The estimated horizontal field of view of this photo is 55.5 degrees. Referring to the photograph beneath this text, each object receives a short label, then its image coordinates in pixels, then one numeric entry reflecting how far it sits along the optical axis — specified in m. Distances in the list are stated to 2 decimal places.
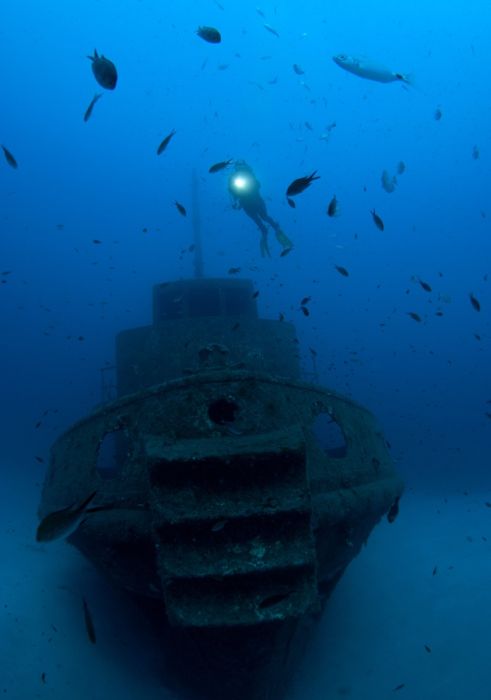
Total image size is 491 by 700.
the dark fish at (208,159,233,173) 6.94
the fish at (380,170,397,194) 8.68
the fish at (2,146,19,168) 5.65
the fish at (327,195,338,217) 6.36
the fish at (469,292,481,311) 7.06
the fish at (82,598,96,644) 3.82
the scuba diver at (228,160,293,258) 10.95
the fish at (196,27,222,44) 5.74
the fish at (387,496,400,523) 6.03
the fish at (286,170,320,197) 5.17
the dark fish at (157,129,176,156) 6.10
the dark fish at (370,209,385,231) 6.60
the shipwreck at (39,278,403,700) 4.43
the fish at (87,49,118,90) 4.44
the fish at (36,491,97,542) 2.73
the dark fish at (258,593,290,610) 4.34
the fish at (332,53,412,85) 7.05
